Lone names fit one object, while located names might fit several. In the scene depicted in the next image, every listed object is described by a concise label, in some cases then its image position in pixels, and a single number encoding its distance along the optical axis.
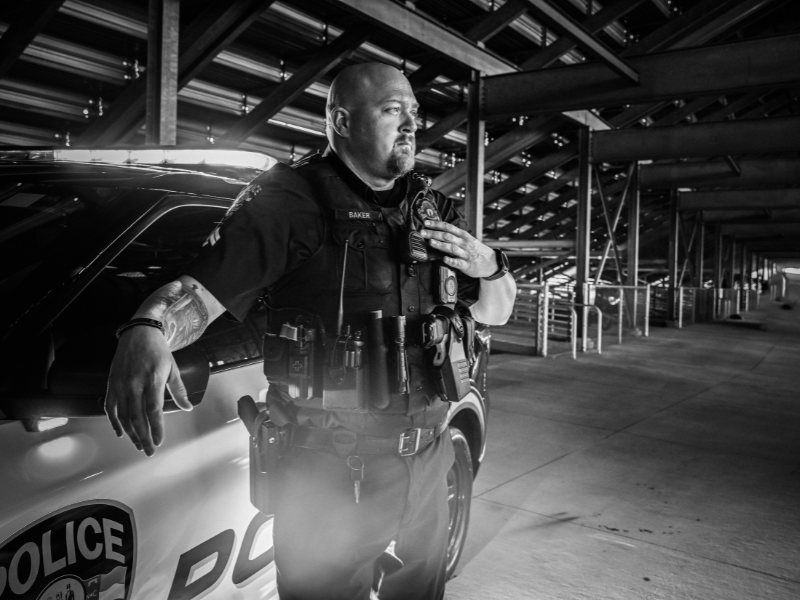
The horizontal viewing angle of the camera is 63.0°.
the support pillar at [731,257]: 32.50
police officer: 1.56
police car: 1.36
